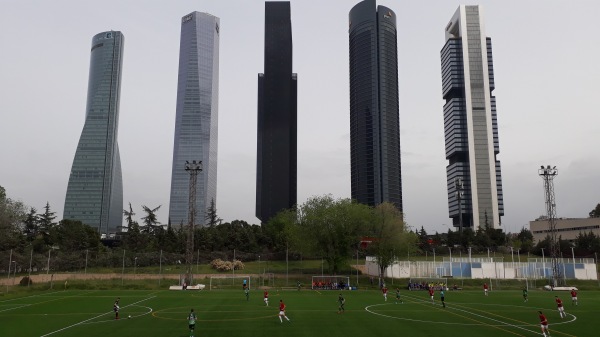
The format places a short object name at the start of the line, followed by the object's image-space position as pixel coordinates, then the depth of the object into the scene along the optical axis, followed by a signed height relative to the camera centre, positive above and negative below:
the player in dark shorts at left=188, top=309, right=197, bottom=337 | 28.57 -4.83
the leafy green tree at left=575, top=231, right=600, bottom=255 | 127.94 -0.19
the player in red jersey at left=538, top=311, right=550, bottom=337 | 28.00 -4.91
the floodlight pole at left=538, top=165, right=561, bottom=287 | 78.44 +6.70
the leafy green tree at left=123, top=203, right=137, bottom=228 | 134.81 +8.36
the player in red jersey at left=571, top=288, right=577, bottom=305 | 46.85 -5.41
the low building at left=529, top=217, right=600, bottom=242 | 166.00 +6.33
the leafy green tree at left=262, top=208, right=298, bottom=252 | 97.81 +3.24
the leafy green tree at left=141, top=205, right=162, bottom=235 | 140.50 +7.01
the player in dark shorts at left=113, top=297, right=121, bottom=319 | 37.22 -5.31
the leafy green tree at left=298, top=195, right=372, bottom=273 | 91.19 +2.61
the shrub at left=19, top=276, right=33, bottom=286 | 74.16 -5.80
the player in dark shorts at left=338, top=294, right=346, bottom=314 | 40.64 -5.70
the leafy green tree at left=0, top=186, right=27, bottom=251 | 95.19 +5.25
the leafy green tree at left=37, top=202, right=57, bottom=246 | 136.62 +7.23
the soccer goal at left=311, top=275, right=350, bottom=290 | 75.31 -6.27
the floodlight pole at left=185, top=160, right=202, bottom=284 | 74.31 +3.50
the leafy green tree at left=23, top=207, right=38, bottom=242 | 137.38 +6.20
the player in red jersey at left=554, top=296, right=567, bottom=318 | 37.38 -5.37
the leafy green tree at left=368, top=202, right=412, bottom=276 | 85.31 +1.18
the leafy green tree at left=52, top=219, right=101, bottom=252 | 117.25 +2.00
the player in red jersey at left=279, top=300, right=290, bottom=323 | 35.16 -5.05
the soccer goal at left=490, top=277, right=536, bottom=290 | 78.12 -7.07
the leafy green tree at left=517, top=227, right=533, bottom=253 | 152.59 +1.89
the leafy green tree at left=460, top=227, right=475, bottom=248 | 160.38 +2.10
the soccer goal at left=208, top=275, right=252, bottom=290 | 77.05 -6.63
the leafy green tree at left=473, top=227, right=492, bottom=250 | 158.89 +1.04
